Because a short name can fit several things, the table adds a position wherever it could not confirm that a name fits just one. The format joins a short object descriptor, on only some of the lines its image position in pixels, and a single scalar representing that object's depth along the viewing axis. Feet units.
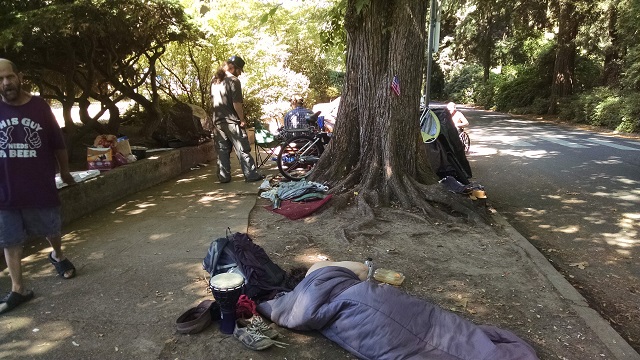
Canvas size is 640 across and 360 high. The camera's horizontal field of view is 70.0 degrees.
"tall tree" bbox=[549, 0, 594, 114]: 65.86
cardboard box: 21.29
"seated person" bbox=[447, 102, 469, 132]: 35.27
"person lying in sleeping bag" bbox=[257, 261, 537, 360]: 8.84
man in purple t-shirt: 10.93
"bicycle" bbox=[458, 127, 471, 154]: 36.29
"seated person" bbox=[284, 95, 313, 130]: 29.68
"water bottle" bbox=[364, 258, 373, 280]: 12.14
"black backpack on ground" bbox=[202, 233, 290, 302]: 11.50
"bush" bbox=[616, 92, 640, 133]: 50.60
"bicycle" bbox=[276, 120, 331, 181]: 26.63
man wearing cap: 23.59
